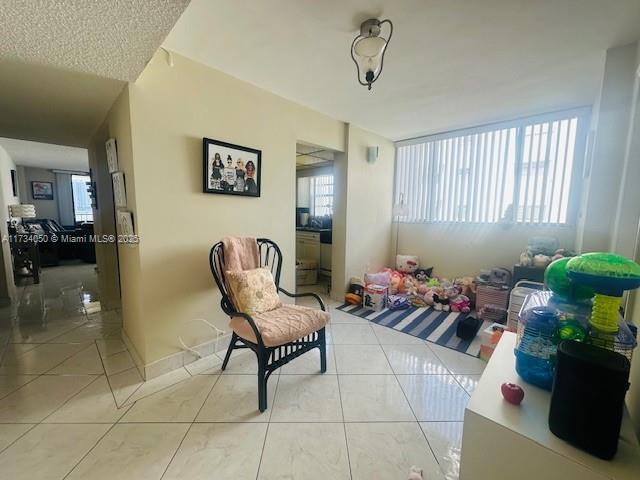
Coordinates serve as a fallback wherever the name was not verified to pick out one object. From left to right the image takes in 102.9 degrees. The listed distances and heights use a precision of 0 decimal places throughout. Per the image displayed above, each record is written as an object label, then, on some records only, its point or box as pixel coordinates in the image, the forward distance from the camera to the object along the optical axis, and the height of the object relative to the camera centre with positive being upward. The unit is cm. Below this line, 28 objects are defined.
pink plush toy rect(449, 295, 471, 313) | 327 -114
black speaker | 69 -51
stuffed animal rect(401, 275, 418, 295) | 362 -102
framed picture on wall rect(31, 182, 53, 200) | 695 +57
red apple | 90 -63
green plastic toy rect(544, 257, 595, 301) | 102 -28
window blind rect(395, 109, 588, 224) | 287 +58
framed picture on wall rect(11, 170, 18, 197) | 531 +60
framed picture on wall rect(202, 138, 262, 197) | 201 +38
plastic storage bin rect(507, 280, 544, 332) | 227 -78
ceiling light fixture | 151 +104
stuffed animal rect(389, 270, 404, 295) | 364 -99
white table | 71 -68
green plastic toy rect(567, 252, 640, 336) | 80 -20
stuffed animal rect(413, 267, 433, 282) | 387 -90
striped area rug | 245 -122
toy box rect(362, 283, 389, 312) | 326 -106
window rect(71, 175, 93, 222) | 770 +39
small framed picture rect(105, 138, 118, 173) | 200 +46
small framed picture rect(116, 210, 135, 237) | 181 -8
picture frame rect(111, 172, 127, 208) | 190 +17
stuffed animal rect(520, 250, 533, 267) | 274 -46
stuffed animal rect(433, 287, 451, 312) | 332 -112
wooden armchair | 157 -77
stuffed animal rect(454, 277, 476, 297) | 340 -95
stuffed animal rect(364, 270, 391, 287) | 349 -87
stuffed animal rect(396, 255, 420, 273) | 399 -76
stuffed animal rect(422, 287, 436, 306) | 341 -109
